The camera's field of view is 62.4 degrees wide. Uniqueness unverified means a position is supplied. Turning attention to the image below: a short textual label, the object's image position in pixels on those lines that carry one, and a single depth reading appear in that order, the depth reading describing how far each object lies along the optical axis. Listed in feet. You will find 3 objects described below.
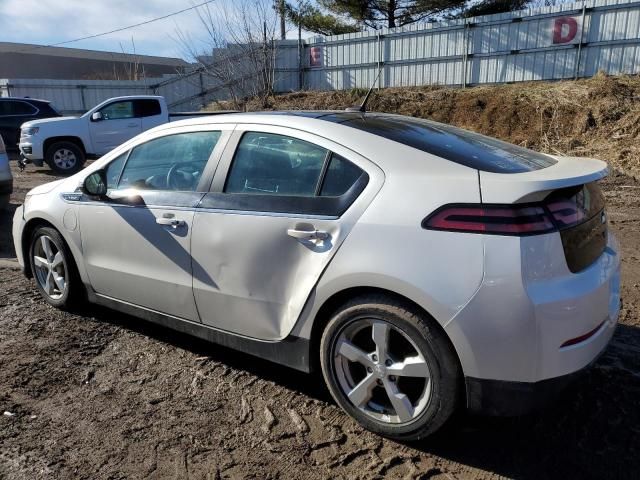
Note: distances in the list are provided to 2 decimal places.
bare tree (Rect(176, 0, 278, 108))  60.34
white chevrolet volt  7.21
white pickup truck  42.70
